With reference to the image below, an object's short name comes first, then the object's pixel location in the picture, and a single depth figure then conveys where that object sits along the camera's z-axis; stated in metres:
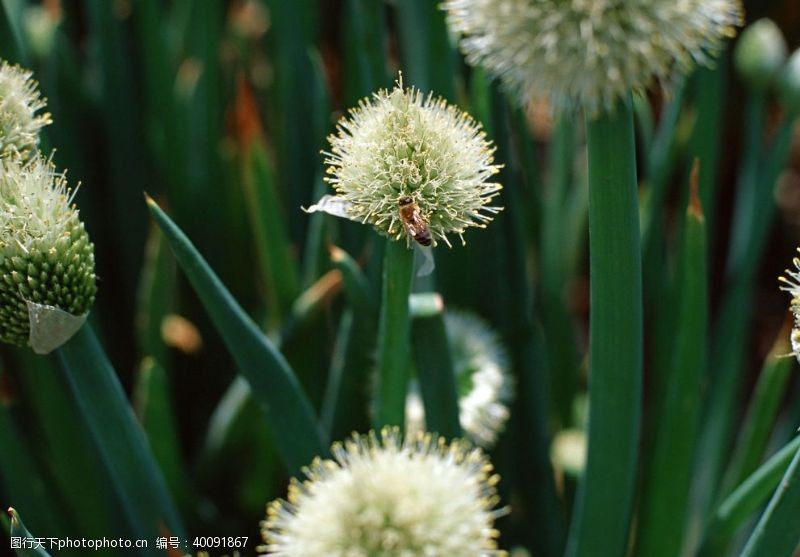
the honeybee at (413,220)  0.57
